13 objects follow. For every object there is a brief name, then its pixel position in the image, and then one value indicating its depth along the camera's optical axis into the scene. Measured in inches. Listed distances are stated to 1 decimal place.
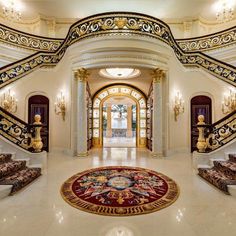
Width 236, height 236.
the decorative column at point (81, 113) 232.2
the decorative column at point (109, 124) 568.1
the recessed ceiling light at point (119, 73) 270.8
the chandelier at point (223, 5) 295.3
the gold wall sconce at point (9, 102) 252.5
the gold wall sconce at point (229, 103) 239.9
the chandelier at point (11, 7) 270.4
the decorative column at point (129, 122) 578.6
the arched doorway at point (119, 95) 337.4
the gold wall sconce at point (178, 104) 249.8
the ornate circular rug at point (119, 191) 93.7
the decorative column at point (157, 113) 231.9
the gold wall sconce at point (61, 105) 250.7
